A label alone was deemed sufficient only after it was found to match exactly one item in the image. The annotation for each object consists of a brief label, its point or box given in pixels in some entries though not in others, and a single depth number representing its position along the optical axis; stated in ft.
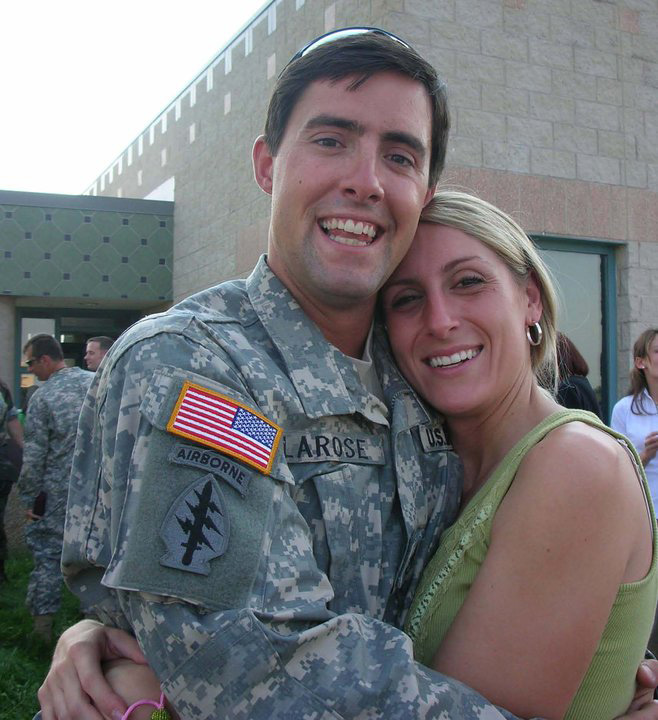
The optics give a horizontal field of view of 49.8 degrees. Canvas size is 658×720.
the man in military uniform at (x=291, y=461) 3.62
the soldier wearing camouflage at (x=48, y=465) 15.97
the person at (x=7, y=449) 17.92
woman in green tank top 4.19
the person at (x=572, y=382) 12.41
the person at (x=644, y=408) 13.78
